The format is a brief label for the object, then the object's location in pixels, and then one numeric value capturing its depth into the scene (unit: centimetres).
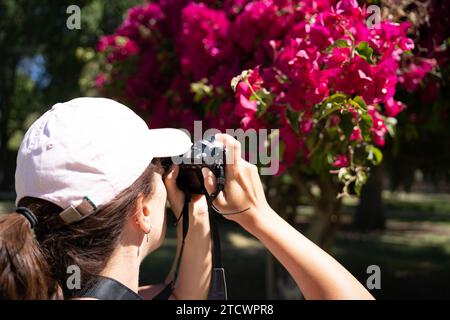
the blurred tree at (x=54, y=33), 1134
